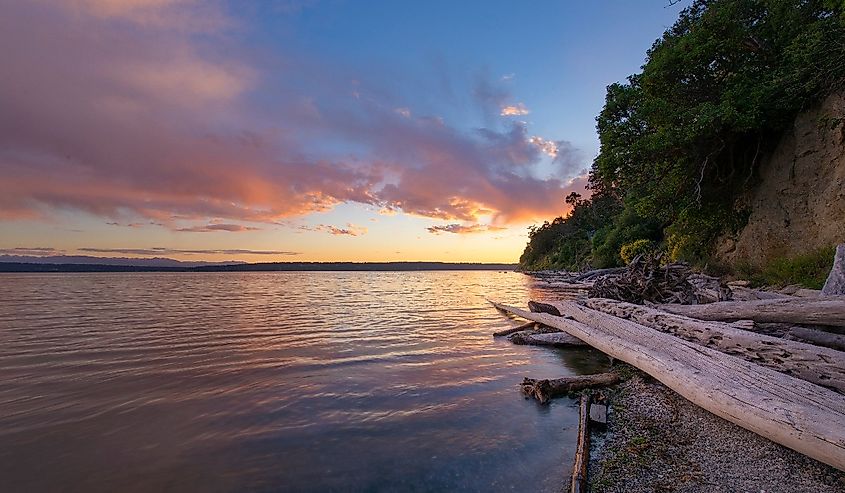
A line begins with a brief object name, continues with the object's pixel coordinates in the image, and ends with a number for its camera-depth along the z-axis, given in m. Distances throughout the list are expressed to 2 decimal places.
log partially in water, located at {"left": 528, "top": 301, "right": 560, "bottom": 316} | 13.94
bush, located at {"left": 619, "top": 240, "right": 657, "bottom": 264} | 35.44
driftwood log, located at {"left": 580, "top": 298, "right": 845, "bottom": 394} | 4.77
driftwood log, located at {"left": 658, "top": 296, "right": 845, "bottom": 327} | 6.31
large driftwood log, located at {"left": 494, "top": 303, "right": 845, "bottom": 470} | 3.52
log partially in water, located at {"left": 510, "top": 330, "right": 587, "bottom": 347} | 10.59
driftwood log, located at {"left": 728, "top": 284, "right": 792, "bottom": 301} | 10.30
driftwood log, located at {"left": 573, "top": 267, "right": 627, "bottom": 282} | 36.44
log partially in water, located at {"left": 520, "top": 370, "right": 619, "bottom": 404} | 6.38
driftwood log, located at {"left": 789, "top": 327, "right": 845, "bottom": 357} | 6.15
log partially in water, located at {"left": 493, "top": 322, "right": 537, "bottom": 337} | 12.27
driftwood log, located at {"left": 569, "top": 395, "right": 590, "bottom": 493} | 3.56
